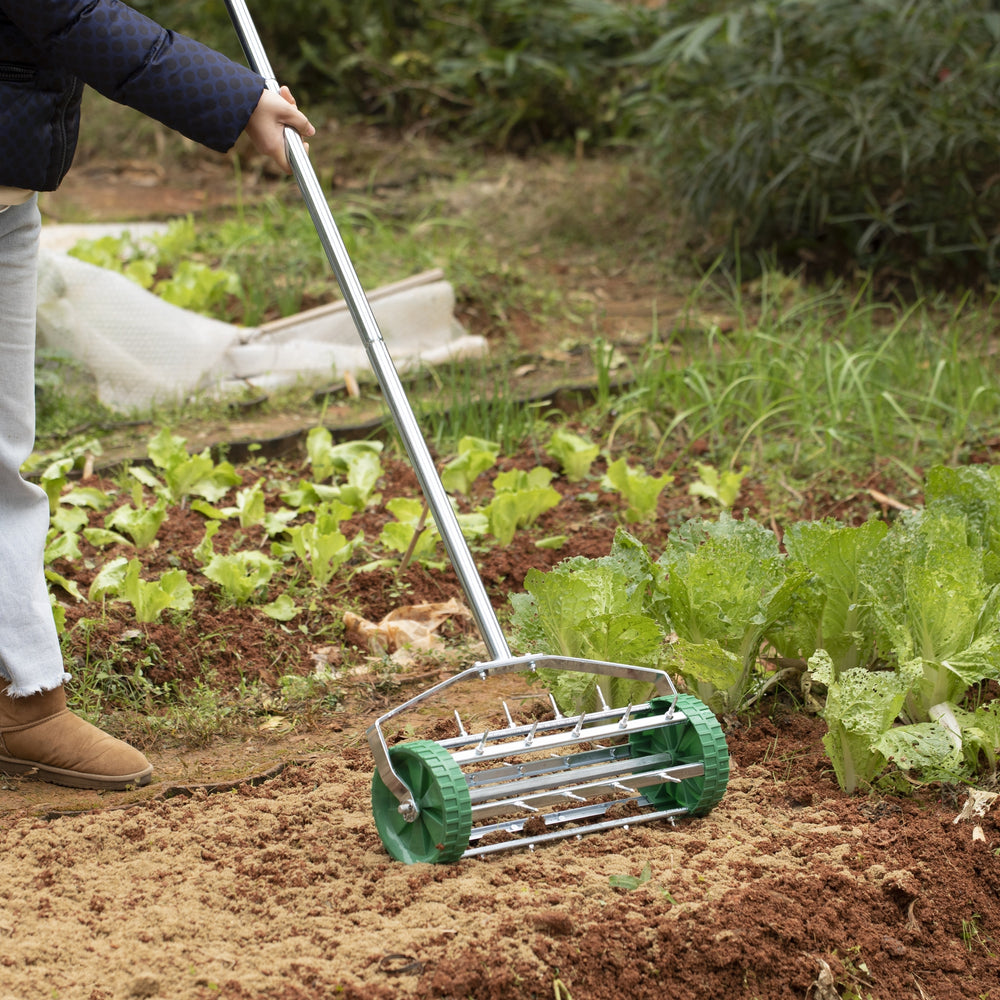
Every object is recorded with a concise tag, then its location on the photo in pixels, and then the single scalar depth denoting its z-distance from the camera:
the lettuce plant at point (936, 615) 4.16
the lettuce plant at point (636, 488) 6.42
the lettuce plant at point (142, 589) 5.24
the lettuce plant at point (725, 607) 4.27
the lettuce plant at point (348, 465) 6.59
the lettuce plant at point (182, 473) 6.59
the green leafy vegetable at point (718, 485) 6.63
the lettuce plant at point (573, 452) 7.04
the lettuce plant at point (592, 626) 4.20
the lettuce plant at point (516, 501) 6.23
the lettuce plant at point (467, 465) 6.68
